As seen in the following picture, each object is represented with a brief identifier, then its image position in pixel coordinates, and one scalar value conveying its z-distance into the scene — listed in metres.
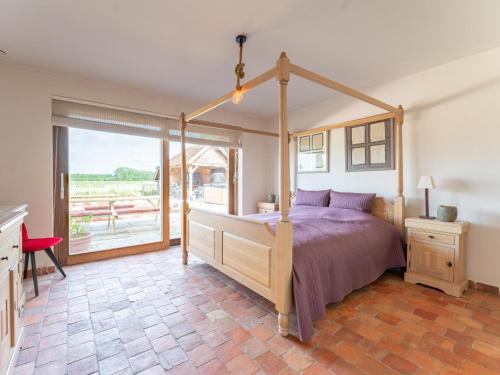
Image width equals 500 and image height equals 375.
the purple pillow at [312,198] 3.55
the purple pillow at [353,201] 3.10
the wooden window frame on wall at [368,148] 3.14
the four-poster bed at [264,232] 1.78
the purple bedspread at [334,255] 1.82
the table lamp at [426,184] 2.59
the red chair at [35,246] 2.42
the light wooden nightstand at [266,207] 4.43
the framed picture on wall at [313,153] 3.90
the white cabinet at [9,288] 1.31
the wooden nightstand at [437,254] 2.37
